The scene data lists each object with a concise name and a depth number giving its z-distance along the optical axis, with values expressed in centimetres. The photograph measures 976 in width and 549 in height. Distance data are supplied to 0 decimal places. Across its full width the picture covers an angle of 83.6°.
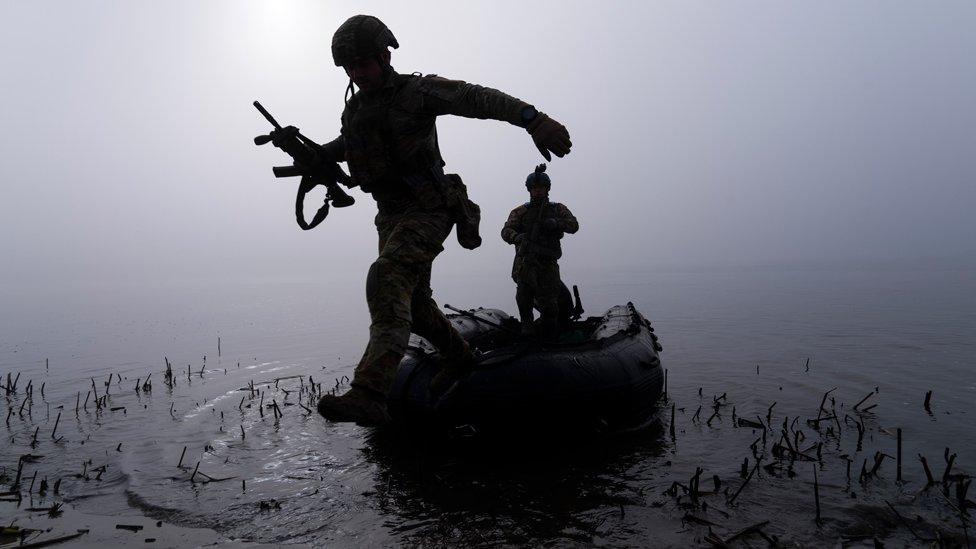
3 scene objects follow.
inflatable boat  558
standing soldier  978
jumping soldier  362
